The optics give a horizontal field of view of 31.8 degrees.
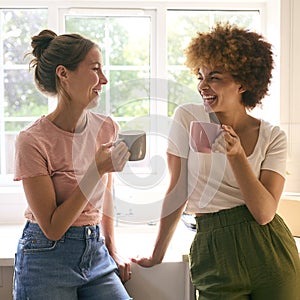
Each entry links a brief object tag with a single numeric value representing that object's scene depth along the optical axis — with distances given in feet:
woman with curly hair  4.73
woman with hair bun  4.65
